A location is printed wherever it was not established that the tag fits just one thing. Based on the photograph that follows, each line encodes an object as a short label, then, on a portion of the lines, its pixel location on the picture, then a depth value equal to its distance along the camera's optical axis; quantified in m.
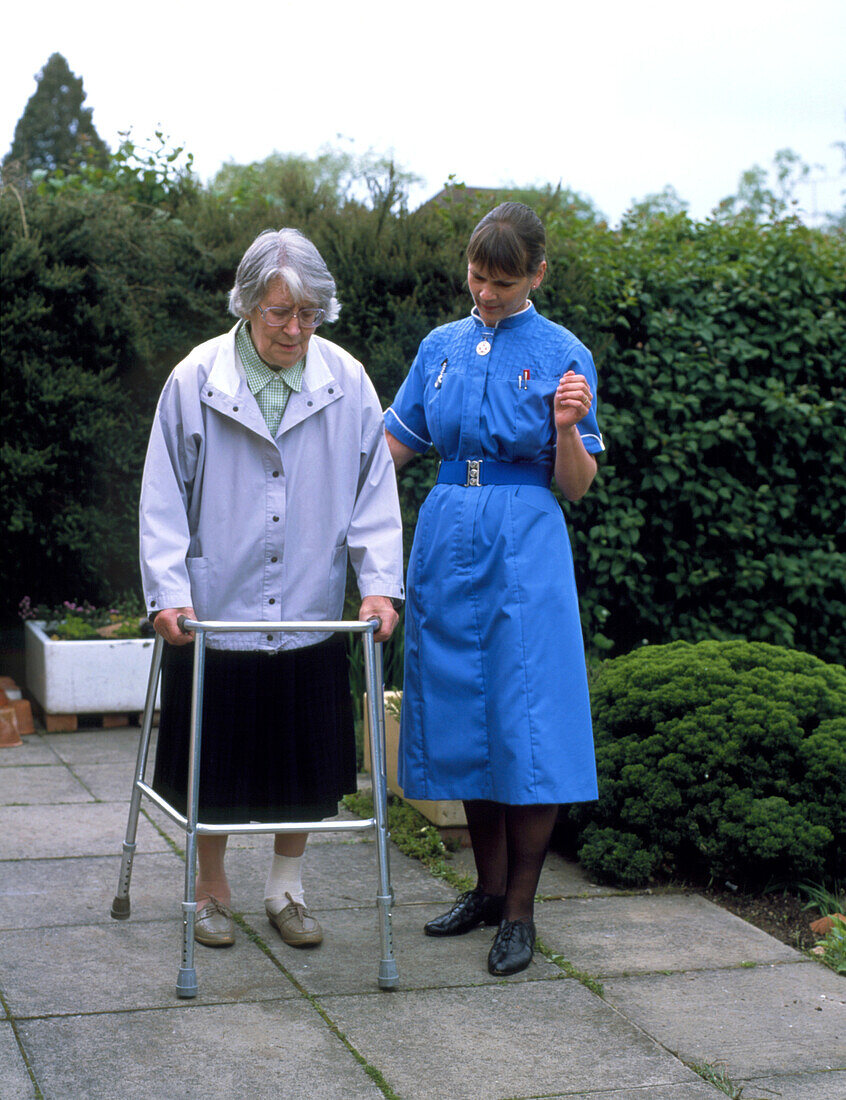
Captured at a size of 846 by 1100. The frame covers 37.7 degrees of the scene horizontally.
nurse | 3.18
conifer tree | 41.88
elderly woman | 3.03
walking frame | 2.81
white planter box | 5.99
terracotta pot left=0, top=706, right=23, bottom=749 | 5.76
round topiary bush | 3.87
